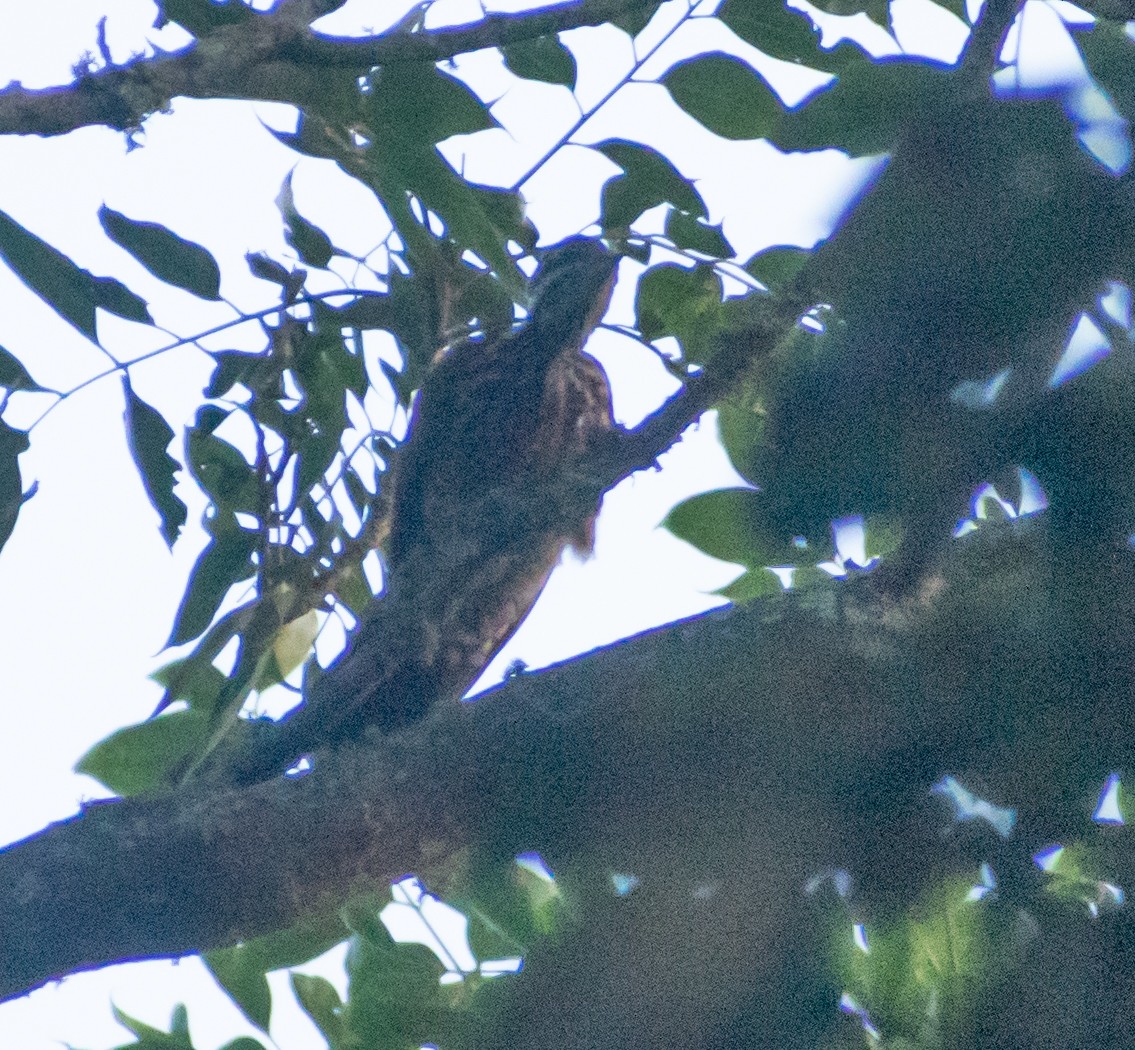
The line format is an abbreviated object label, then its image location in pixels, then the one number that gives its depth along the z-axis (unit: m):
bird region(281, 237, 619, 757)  11.40
